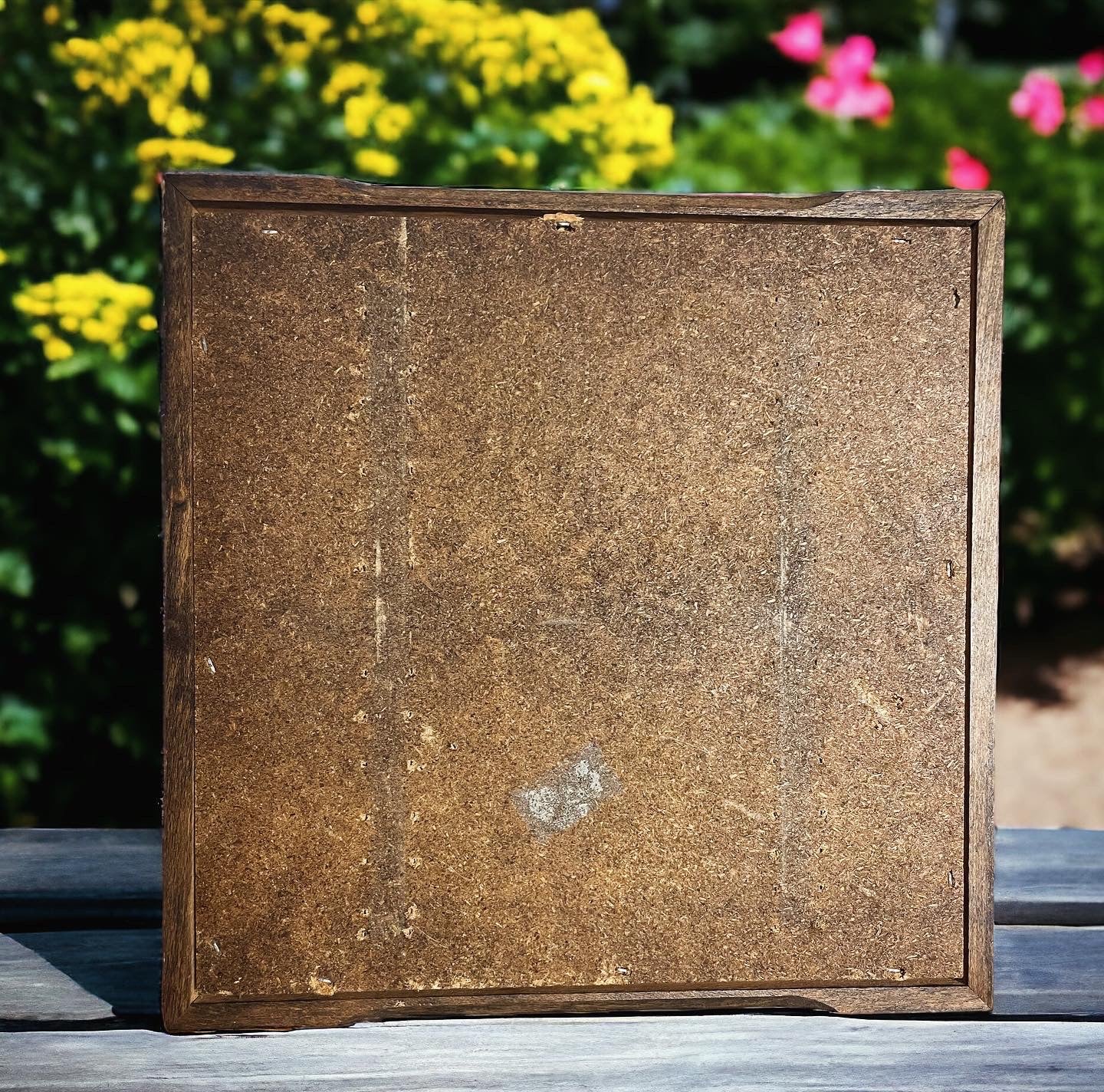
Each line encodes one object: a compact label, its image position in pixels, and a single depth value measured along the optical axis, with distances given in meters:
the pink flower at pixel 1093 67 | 3.55
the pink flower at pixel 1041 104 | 3.34
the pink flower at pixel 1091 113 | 3.38
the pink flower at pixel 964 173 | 2.86
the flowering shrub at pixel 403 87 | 1.90
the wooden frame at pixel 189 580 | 1.15
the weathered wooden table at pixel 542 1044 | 1.09
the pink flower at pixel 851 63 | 3.17
